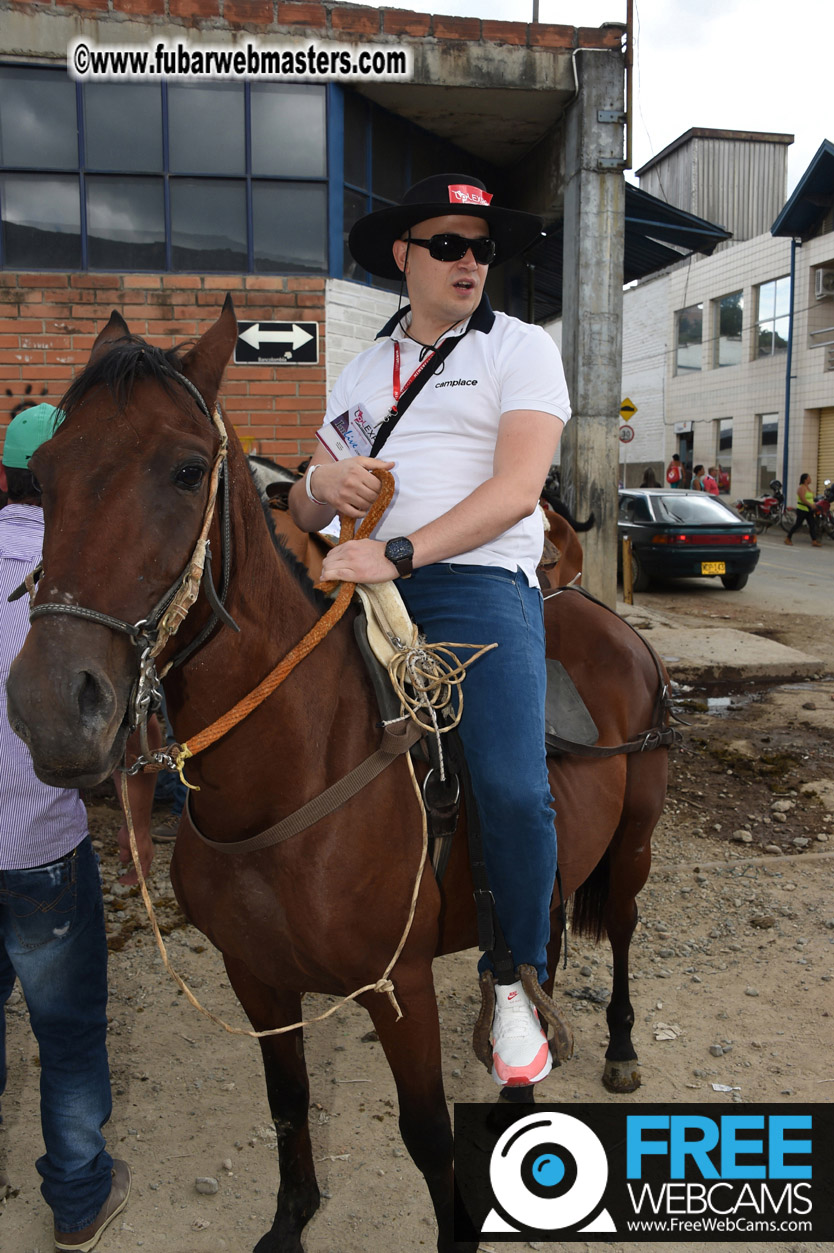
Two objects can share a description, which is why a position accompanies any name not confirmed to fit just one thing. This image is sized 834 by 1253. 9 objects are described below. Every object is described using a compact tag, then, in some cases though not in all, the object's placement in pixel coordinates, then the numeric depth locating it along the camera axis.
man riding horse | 2.05
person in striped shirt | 2.26
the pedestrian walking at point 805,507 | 23.52
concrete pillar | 8.11
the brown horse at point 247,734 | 1.45
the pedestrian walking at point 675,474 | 28.53
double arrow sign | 7.44
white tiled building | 26.59
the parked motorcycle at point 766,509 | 26.73
